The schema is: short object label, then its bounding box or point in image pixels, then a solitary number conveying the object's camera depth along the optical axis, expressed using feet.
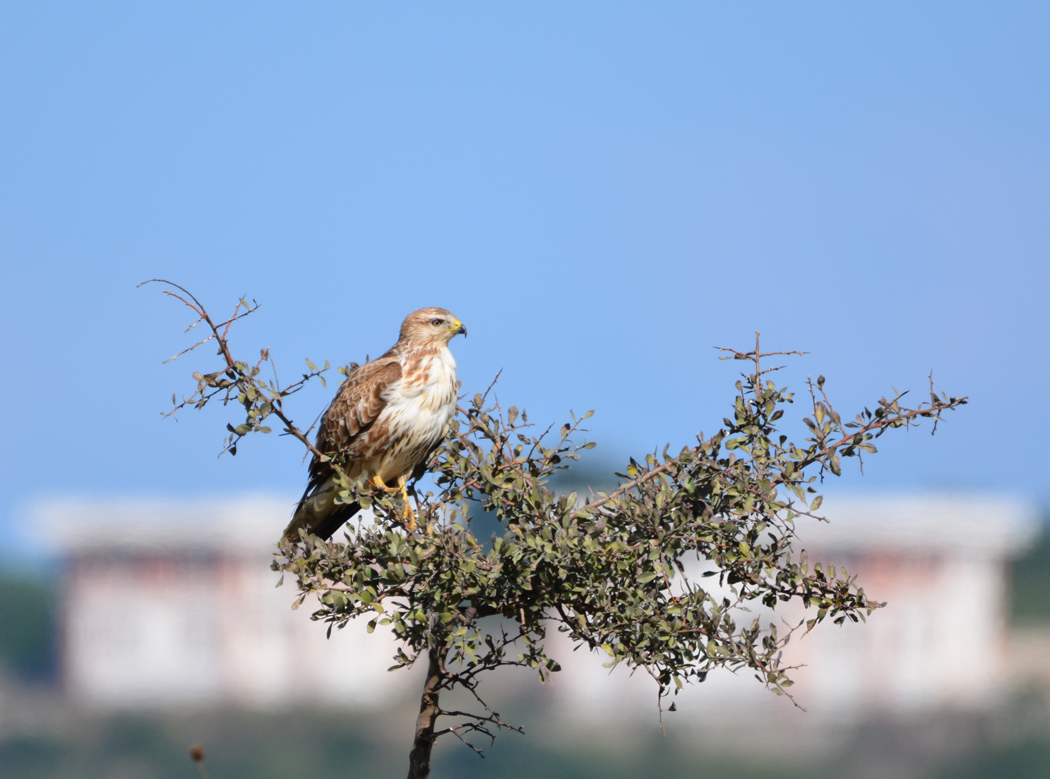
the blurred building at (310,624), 375.04
